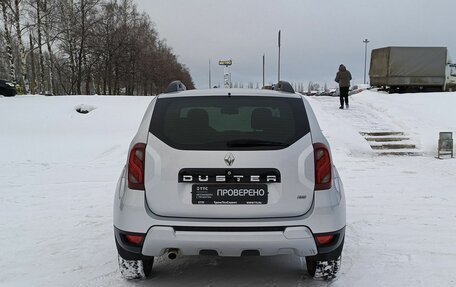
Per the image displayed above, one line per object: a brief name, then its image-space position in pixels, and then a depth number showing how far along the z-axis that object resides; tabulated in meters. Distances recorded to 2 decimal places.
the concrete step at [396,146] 12.18
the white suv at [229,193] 3.06
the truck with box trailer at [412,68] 25.88
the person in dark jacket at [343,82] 17.30
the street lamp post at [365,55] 69.19
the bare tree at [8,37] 26.67
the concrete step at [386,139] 12.71
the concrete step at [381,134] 13.22
